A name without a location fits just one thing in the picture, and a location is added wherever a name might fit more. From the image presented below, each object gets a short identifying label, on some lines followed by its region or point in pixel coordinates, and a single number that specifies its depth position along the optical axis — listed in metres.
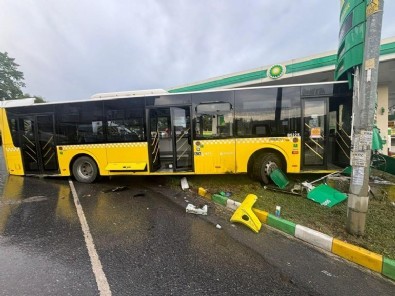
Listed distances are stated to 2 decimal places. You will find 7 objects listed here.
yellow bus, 6.24
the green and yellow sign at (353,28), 3.68
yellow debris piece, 3.96
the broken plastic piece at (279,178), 6.16
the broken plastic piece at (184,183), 6.54
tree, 41.36
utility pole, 3.13
